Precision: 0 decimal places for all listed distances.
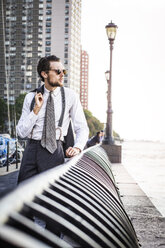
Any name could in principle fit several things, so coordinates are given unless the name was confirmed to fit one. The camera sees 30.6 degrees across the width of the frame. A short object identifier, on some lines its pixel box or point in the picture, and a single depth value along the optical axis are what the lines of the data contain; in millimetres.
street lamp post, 13352
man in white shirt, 2803
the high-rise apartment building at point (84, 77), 179625
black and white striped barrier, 718
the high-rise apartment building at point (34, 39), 117062
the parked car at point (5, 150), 12531
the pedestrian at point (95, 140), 14396
